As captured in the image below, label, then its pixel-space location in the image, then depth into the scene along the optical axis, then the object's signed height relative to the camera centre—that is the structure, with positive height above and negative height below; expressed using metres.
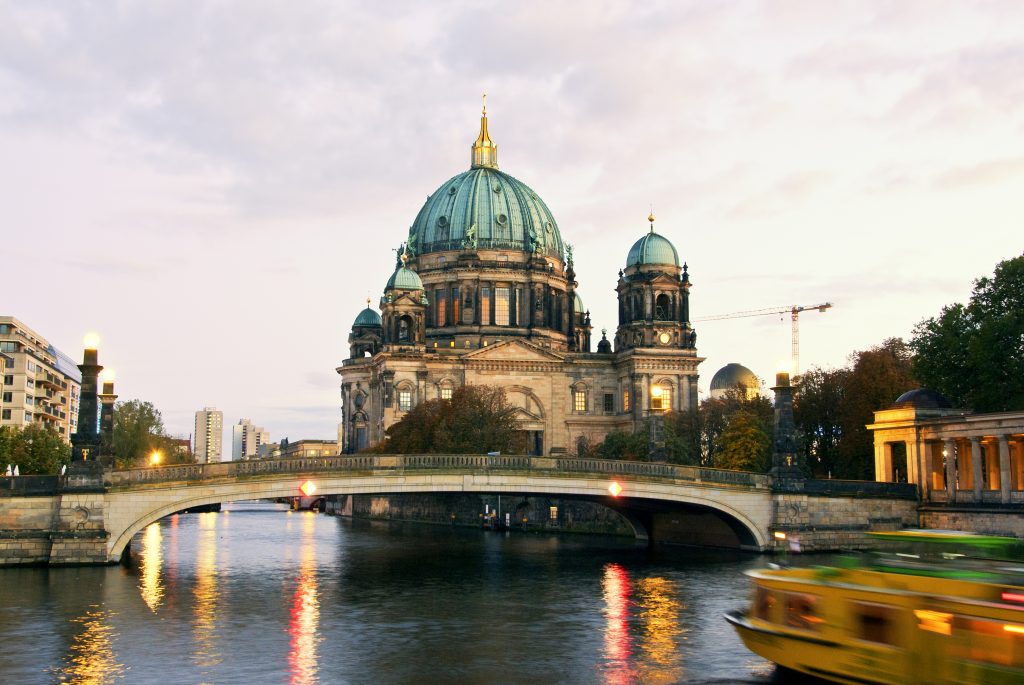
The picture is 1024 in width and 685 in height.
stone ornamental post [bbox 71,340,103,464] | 52.88 +3.71
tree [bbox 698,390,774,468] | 98.19 +7.12
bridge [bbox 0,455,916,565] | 52.69 +0.23
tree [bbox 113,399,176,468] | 136.38 +7.72
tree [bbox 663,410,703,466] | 97.31 +5.33
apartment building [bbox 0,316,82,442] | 129.88 +13.48
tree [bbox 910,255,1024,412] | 70.25 +9.08
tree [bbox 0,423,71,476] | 91.06 +3.66
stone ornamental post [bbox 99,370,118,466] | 64.25 +4.46
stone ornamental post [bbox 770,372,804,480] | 61.72 +3.19
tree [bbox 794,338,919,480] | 81.00 +6.42
